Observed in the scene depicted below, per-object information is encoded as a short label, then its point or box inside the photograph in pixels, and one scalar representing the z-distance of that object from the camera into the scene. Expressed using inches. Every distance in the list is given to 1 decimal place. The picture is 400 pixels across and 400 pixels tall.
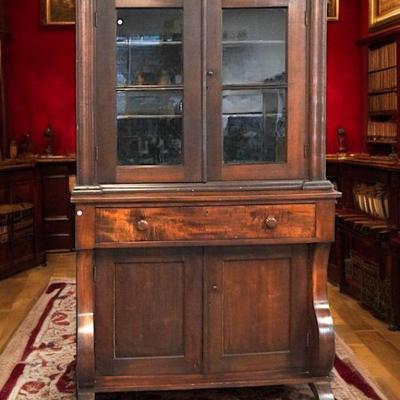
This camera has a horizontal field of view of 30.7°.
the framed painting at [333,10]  306.0
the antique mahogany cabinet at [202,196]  111.3
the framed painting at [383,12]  265.7
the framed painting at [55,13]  300.0
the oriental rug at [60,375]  128.3
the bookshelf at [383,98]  274.7
